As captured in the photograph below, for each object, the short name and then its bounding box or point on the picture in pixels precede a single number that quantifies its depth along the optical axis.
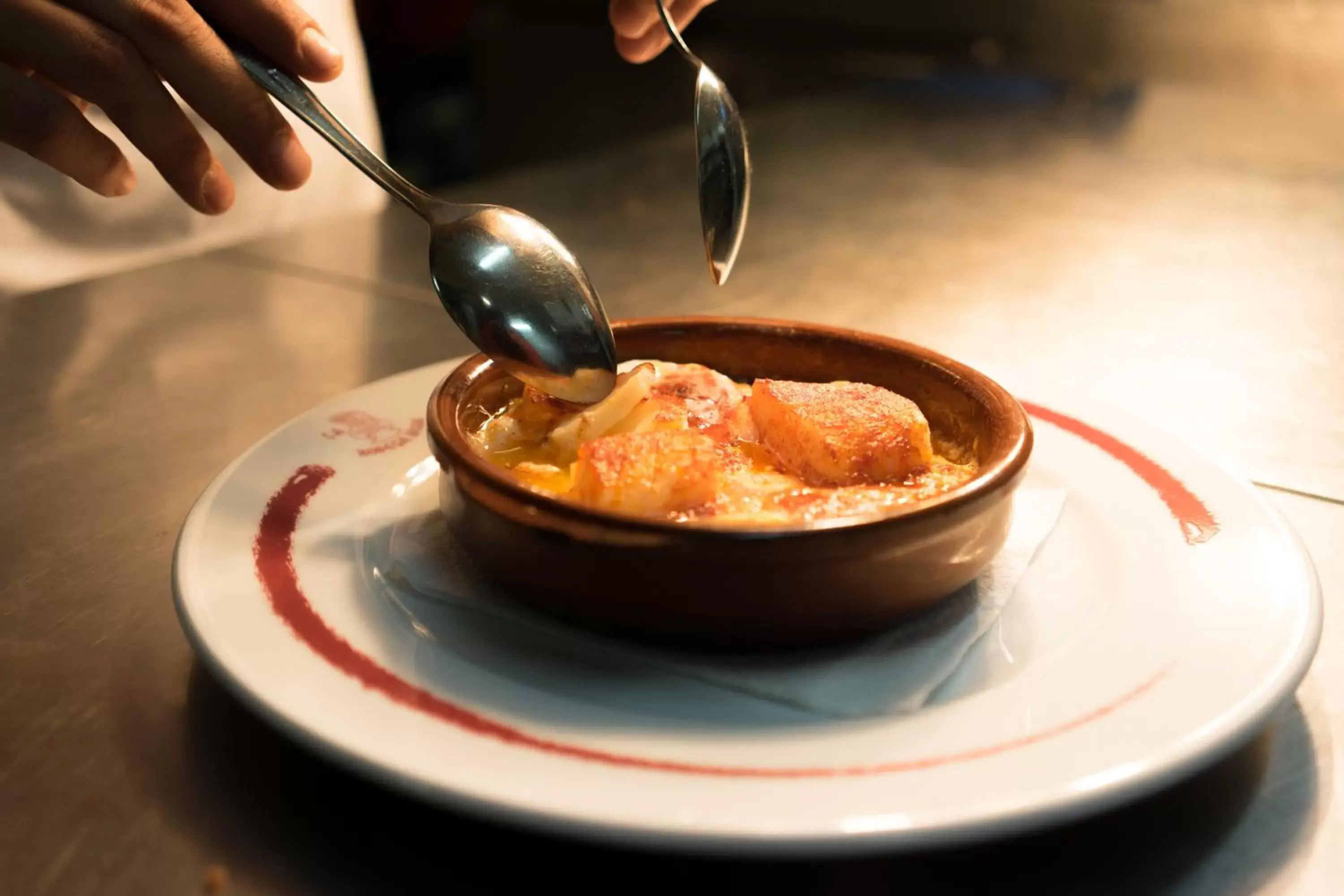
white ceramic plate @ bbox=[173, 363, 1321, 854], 0.41
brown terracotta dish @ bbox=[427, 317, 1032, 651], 0.45
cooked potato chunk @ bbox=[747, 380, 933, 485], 0.50
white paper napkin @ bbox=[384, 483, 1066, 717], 0.45
